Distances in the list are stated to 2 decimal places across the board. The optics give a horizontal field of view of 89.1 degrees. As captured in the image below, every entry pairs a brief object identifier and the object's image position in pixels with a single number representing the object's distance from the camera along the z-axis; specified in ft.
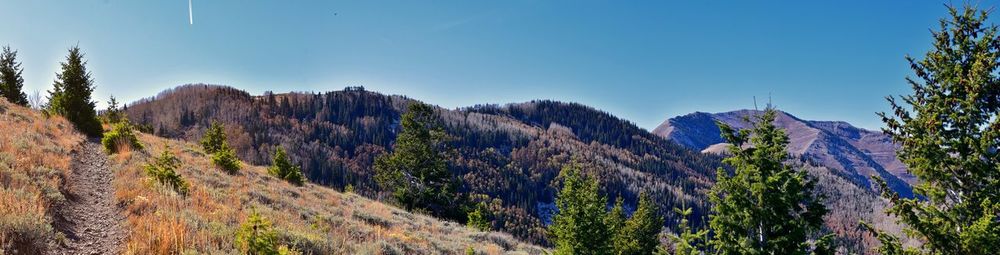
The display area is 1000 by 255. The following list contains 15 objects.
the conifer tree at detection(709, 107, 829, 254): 38.60
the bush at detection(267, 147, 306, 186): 94.73
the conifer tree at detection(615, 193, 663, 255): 155.84
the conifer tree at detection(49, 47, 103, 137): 79.15
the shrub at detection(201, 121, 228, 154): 114.35
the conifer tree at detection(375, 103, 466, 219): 116.98
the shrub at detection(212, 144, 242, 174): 76.54
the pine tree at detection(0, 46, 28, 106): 111.04
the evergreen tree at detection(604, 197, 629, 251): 147.64
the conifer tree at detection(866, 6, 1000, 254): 35.01
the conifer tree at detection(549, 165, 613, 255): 88.94
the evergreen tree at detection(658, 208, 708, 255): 39.19
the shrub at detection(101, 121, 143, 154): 64.47
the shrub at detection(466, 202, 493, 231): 121.90
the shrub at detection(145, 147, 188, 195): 43.96
